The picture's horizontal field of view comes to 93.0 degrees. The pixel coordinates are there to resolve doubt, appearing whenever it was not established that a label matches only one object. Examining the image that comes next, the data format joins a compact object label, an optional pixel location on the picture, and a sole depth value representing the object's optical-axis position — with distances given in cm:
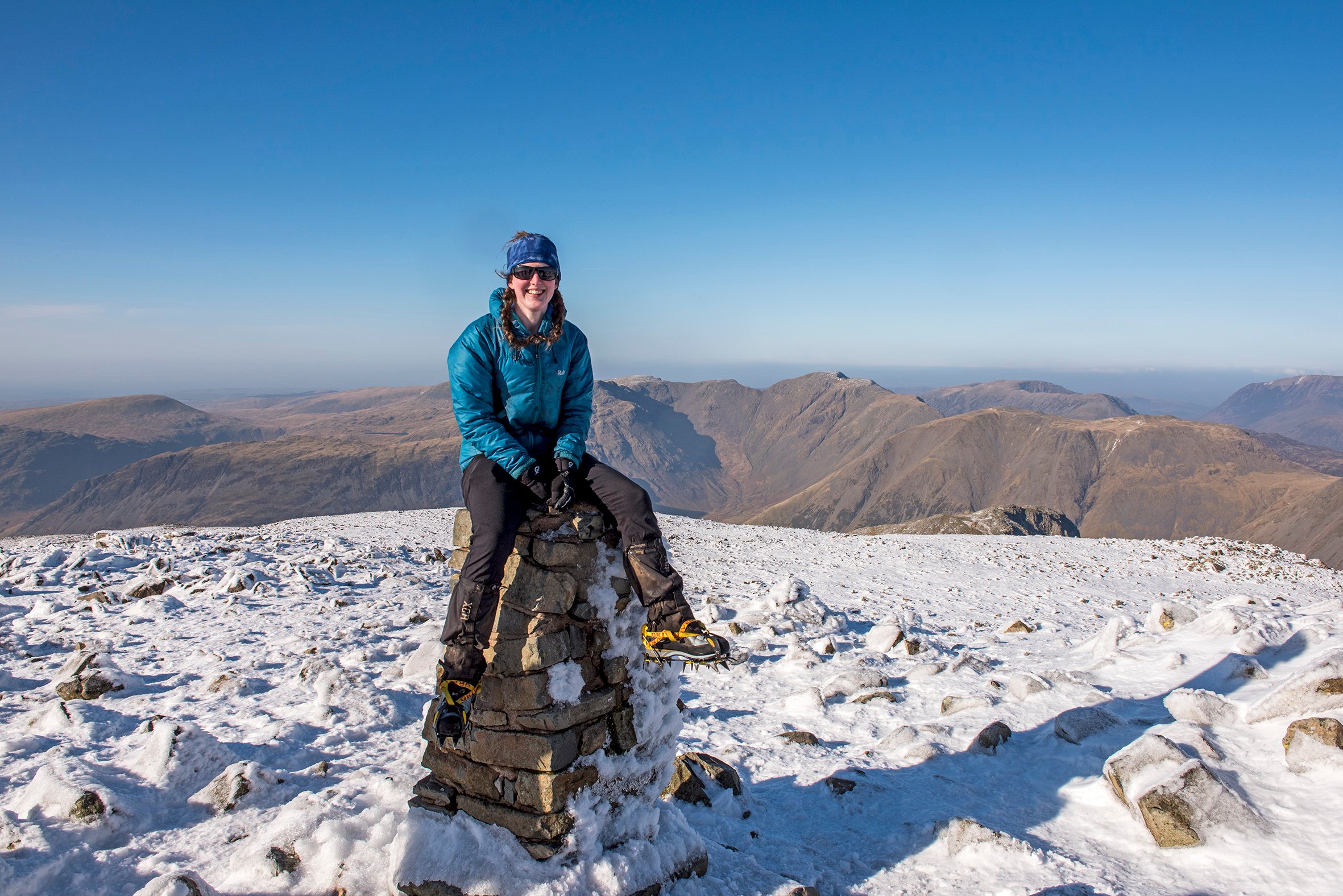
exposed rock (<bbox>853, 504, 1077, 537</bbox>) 5197
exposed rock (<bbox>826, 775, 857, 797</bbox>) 758
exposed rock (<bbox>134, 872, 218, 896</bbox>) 453
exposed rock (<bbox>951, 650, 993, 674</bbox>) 1157
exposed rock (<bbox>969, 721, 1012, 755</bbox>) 827
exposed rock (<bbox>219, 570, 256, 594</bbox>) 1362
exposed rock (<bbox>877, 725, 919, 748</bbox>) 877
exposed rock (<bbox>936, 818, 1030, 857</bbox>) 588
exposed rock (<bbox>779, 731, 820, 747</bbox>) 898
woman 496
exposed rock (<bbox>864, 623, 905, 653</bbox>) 1333
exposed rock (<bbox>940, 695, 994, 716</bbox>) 975
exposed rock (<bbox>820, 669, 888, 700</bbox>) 1079
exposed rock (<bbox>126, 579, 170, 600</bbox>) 1281
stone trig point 508
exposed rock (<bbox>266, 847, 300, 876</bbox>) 504
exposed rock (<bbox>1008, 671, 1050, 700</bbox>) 984
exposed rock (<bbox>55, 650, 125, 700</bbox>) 840
